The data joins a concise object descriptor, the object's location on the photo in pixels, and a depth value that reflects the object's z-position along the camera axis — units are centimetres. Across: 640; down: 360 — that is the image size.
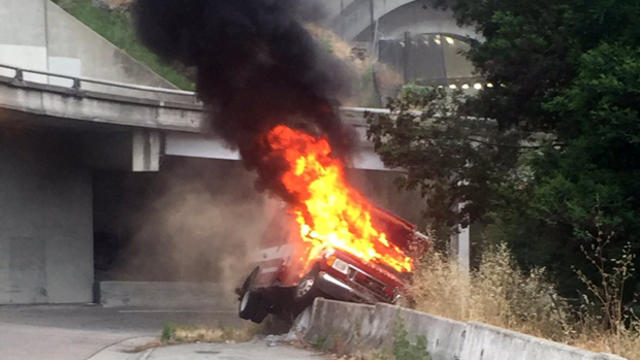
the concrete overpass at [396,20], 5431
